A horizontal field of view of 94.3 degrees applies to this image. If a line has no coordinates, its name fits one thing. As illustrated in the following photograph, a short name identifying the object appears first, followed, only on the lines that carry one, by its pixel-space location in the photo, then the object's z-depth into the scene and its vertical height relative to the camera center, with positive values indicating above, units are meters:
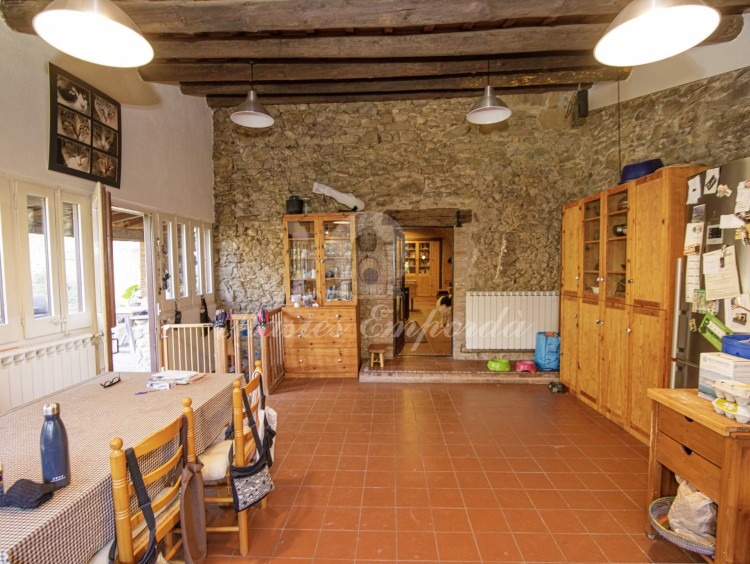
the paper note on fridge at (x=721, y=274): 2.31 -0.09
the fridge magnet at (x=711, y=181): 2.45 +0.57
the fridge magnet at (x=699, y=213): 2.55 +0.36
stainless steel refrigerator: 2.26 -0.05
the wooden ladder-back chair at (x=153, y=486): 1.27 -0.90
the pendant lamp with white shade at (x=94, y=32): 1.49 +1.09
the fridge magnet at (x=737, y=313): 2.22 -0.33
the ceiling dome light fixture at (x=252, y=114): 3.47 +1.53
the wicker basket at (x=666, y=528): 1.68 -1.40
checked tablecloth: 1.08 -0.79
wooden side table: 1.55 -0.95
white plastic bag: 1.73 -1.29
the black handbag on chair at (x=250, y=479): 1.80 -1.14
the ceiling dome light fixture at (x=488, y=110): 3.28 +1.49
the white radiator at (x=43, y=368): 2.49 -0.80
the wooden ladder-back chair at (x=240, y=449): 1.92 -1.08
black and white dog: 7.51 -1.03
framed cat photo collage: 2.82 +1.21
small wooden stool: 4.89 -1.28
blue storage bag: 4.63 -1.19
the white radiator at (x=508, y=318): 5.08 -0.80
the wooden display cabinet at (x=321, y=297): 4.78 -0.45
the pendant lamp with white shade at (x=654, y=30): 1.55 +1.12
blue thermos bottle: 1.21 -0.64
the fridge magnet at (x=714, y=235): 2.42 +0.19
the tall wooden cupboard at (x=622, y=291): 2.83 -0.28
